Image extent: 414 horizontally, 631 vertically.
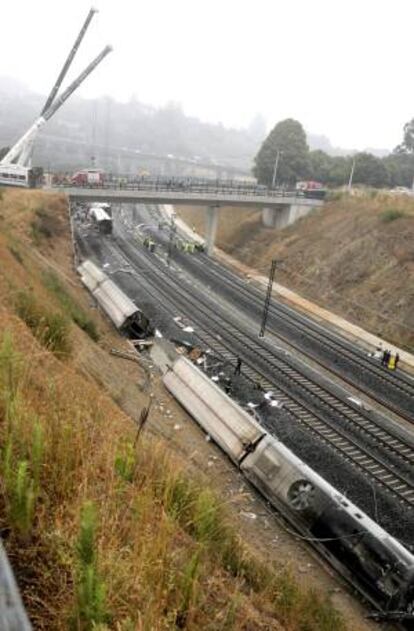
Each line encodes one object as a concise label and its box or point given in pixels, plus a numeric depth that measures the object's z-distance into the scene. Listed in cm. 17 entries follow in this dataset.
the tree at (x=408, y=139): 10488
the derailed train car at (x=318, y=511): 1346
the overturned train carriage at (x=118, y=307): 3212
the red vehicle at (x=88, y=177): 5802
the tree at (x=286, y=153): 8438
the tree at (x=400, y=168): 8712
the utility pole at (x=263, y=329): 3472
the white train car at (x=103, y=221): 6700
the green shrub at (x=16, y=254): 2924
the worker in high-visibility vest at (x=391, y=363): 3347
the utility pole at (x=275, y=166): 7786
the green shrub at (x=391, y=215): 5309
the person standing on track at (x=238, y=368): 2796
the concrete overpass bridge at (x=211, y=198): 5403
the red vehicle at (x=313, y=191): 6856
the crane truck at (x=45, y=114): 6153
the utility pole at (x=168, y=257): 5516
